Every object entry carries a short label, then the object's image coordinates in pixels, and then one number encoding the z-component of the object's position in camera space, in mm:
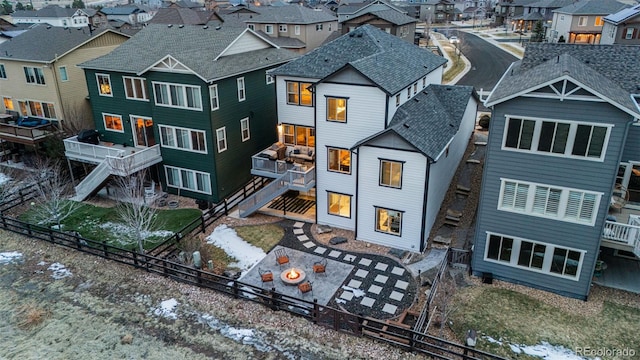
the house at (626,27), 52344
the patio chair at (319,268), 20734
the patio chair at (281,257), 21552
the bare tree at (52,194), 24922
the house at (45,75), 33844
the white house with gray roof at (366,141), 21734
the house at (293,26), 57956
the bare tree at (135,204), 21859
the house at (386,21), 56438
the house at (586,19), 64250
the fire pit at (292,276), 19984
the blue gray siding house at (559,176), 16438
